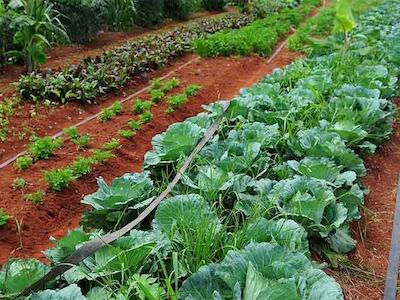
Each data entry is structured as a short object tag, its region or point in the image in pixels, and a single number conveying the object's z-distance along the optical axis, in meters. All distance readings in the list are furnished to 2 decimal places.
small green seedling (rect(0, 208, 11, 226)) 3.57
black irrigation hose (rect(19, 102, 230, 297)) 2.05
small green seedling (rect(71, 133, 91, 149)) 4.88
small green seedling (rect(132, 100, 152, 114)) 5.94
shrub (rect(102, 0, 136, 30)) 10.99
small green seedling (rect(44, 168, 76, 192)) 4.07
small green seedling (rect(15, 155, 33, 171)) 4.36
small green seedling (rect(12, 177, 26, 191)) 4.07
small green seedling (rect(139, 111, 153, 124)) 5.57
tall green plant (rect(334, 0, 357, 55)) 6.35
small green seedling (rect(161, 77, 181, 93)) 6.84
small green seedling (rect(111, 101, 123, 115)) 5.84
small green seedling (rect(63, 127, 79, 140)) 5.06
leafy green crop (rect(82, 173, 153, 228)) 2.73
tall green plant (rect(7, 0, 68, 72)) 6.71
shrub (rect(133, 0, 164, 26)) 12.20
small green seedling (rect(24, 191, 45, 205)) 3.89
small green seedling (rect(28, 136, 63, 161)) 4.55
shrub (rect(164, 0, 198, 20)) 13.95
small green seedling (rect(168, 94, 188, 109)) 6.20
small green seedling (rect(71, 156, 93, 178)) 4.31
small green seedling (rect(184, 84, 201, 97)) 6.72
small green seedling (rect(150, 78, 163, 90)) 6.93
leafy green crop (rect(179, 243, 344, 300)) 1.98
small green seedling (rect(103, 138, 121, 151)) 4.85
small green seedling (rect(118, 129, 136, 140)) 5.13
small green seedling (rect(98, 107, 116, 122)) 5.65
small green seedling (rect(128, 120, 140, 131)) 5.36
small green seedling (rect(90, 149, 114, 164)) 4.56
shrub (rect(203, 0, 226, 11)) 17.02
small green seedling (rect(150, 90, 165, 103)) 6.37
